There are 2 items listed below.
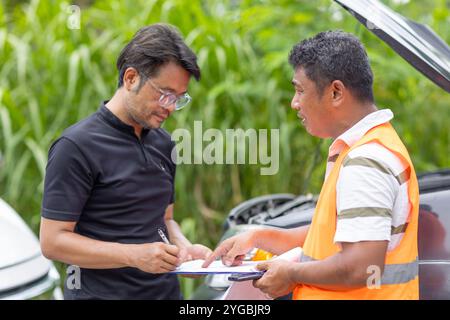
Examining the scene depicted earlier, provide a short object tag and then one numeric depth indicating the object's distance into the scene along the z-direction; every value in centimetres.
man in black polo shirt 224
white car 289
